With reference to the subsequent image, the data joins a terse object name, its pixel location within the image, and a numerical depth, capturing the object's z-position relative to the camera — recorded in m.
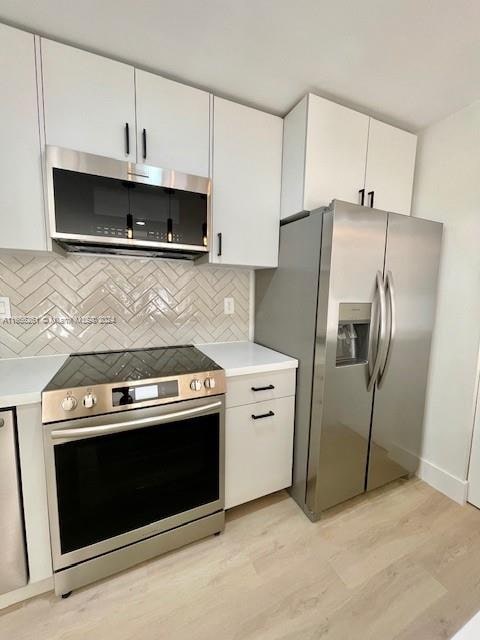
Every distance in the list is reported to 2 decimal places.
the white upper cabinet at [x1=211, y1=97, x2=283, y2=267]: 1.61
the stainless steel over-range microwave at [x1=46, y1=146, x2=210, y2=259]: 1.25
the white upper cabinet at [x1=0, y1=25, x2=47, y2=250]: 1.18
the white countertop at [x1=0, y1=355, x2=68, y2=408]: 1.05
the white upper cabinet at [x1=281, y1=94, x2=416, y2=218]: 1.58
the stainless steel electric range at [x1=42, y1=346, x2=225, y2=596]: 1.12
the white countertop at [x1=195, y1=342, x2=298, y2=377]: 1.50
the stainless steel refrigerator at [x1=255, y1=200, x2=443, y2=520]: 1.45
